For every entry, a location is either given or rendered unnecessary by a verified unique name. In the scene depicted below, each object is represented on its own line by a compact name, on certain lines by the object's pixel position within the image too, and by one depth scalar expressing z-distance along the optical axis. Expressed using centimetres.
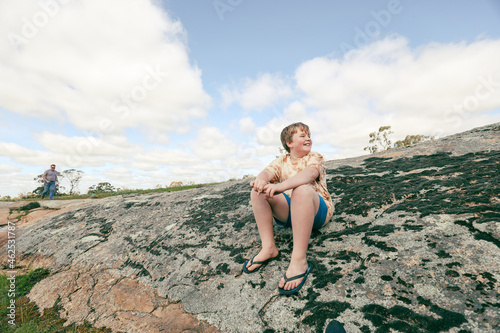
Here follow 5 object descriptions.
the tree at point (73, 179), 2453
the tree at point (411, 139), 2058
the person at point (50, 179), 1530
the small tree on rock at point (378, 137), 2278
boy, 234
